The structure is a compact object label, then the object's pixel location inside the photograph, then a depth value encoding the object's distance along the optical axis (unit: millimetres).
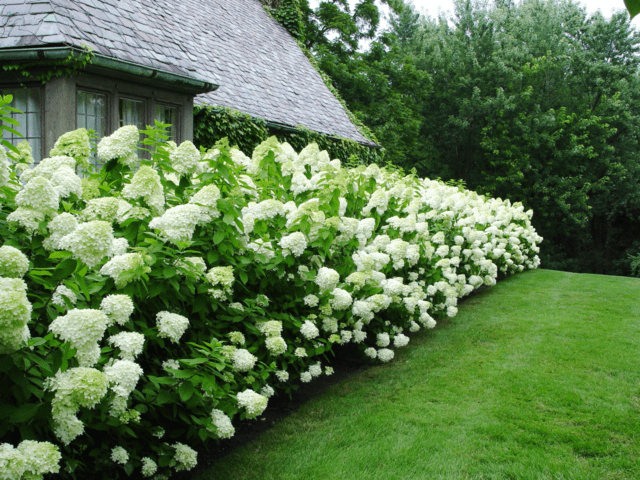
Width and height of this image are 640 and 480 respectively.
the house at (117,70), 6637
